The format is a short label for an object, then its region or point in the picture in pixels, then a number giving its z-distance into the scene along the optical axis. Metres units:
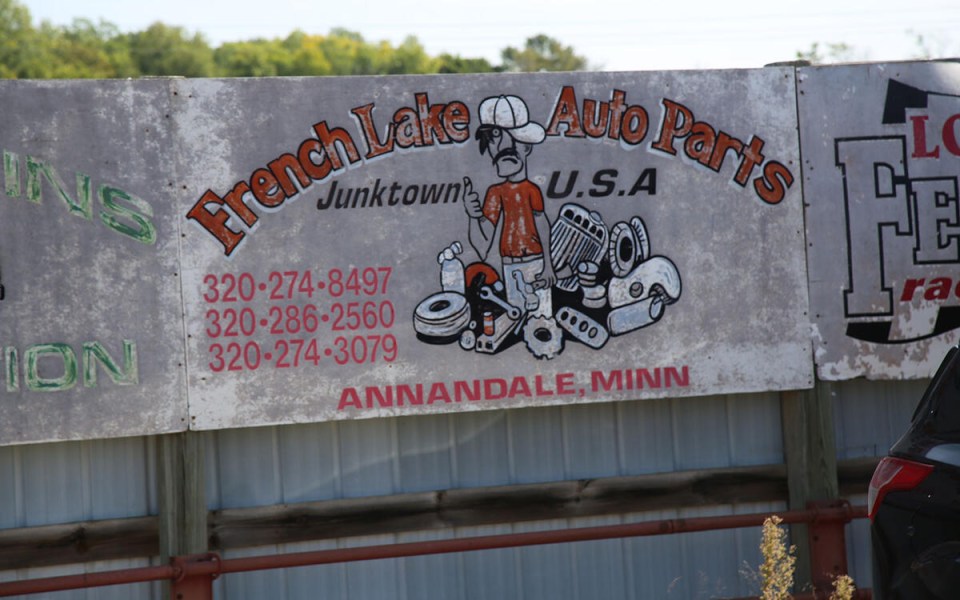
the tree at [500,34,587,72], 101.25
